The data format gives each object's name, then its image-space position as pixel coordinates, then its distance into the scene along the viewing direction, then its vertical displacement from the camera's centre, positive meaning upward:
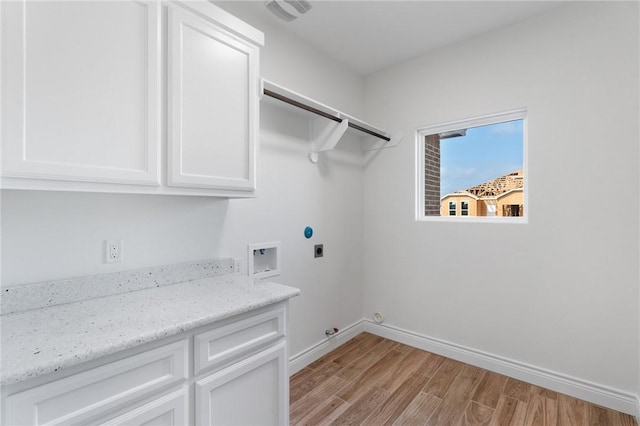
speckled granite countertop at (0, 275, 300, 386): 0.86 -0.40
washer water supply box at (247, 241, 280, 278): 2.07 -0.34
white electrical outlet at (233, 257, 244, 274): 1.95 -0.34
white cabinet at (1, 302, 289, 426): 0.87 -0.60
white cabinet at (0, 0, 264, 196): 1.00 +0.46
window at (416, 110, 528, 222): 2.37 +0.37
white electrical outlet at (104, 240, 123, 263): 1.43 -0.19
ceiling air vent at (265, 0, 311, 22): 1.88 +1.29
